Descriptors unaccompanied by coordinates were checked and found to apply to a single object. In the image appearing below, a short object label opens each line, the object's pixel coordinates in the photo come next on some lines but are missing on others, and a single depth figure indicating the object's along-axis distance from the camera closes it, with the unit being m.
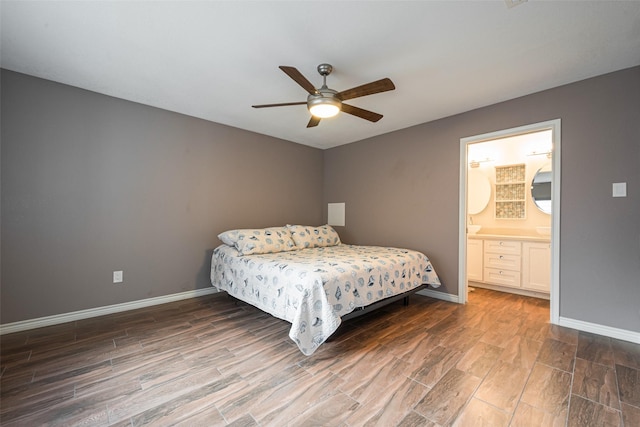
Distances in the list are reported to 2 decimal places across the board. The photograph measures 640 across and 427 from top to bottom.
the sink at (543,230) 3.83
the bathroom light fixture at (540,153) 3.95
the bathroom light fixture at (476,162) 4.58
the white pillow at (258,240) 3.29
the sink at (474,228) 4.36
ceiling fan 2.06
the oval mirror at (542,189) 3.96
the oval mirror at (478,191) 4.58
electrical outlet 2.99
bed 2.15
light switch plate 2.41
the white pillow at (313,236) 3.92
